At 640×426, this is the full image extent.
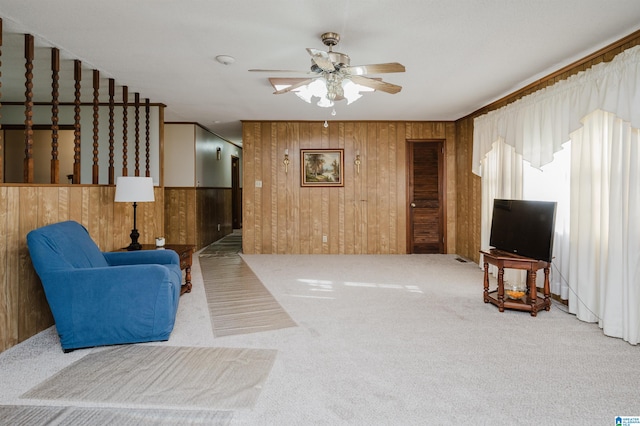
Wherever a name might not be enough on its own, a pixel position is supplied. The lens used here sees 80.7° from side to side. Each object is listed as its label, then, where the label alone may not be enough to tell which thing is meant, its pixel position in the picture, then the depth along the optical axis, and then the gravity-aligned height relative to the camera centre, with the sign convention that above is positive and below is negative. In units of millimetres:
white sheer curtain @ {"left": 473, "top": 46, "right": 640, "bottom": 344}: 2902 +269
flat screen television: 3463 -192
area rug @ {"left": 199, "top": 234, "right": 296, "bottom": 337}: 3266 -995
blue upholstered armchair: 2678 -651
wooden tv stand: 3473 -736
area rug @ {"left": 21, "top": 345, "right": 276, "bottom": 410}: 2102 -1057
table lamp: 3916 +178
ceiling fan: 2695 +1044
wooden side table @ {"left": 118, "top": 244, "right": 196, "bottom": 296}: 4125 -550
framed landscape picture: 6918 +744
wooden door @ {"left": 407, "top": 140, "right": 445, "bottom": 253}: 6941 +201
